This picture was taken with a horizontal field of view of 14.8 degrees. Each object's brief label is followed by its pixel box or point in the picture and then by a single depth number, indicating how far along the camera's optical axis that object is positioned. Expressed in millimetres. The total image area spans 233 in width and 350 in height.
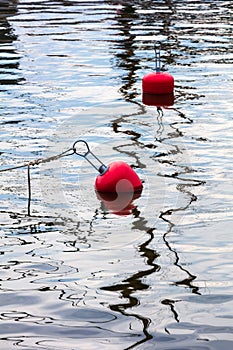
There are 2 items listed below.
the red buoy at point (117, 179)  10242
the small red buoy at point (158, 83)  15617
